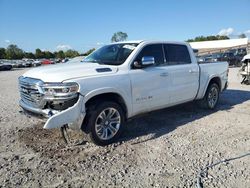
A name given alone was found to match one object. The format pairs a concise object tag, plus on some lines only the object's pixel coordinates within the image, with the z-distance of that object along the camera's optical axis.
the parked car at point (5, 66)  30.59
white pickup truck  3.09
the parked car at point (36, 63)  39.56
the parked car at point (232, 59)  21.42
